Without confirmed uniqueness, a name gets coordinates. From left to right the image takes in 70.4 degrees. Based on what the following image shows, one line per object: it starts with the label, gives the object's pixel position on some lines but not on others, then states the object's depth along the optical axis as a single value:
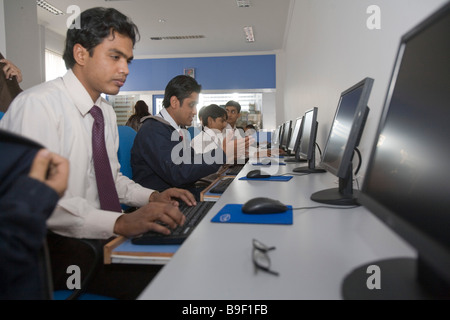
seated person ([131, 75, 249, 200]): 1.89
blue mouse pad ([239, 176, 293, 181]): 1.80
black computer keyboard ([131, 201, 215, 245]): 0.87
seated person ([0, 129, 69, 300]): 0.38
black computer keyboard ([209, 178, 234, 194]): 1.65
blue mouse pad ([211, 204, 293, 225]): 0.94
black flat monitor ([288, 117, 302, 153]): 2.44
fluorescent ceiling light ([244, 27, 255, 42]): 6.34
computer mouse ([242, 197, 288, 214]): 1.01
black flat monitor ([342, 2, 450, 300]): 0.47
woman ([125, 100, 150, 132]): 4.10
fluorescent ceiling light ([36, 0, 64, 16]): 5.13
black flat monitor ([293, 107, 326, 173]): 1.91
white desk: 0.53
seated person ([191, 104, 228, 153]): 3.89
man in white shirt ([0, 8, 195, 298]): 0.98
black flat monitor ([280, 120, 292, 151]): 3.28
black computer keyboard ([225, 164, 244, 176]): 2.38
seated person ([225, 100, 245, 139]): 5.51
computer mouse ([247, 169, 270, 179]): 1.85
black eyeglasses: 0.60
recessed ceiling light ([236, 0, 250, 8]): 5.07
